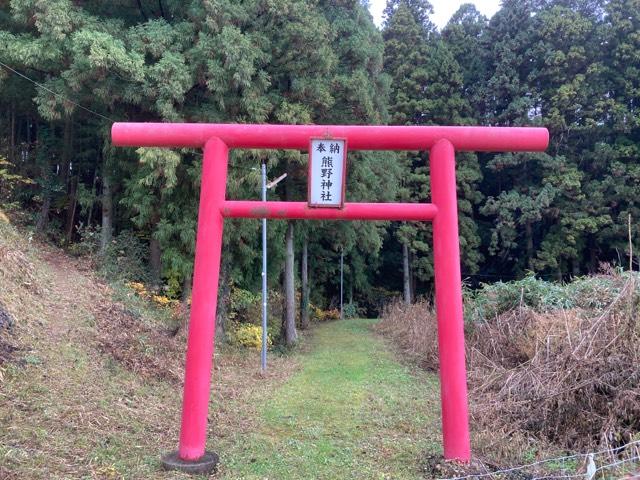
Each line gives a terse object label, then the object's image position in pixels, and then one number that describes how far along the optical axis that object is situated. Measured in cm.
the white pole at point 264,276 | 1043
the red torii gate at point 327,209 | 478
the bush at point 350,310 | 2537
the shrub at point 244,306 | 1299
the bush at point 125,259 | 1188
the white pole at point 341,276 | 2394
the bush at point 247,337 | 1245
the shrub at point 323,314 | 2352
